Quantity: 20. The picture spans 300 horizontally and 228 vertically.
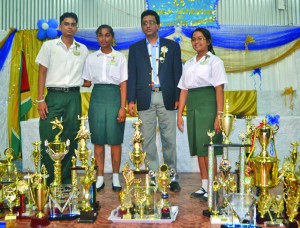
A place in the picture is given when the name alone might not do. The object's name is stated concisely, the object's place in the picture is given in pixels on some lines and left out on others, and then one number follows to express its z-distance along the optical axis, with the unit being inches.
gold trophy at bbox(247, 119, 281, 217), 75.7
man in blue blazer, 113.7
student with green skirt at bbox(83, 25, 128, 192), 113.7
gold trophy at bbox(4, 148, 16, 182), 95.2
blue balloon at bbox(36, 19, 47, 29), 214.7
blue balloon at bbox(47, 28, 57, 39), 212.8
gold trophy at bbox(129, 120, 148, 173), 93.0
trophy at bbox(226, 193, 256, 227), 71.7
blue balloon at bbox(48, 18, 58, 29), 212.8
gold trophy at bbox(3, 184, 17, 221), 82.0
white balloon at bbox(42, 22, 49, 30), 213.2
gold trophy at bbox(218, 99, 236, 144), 81.3
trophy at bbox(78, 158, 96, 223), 82.7
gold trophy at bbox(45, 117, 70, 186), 90.3
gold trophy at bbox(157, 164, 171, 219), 83.4
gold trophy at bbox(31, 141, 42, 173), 91.8
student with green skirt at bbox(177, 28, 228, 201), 100.9
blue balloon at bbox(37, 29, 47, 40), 215.8
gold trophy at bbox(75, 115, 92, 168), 92.9
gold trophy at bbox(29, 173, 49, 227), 79.3
